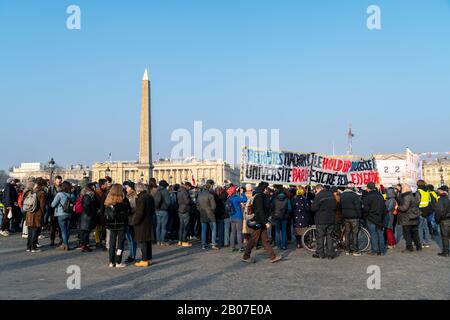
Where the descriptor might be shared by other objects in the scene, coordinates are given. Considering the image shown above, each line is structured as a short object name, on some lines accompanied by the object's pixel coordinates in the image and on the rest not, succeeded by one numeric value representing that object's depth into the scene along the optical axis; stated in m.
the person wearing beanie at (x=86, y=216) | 12.69
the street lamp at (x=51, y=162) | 32.10
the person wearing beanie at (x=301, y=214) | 13.60
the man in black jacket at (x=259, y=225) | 11.14
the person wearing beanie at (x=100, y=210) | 13.47
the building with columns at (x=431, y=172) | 120.36
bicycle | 13.48
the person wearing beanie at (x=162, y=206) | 13.80
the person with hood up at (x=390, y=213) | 13.85
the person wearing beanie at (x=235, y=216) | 13.39
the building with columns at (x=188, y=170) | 150.75
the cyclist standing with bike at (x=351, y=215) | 12.56
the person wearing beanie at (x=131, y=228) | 11.22
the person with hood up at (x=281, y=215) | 13.39
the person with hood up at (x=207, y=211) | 13.72
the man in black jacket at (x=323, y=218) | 11.87
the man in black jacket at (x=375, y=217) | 12.48
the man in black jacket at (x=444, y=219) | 12.47
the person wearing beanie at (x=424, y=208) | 14.57
